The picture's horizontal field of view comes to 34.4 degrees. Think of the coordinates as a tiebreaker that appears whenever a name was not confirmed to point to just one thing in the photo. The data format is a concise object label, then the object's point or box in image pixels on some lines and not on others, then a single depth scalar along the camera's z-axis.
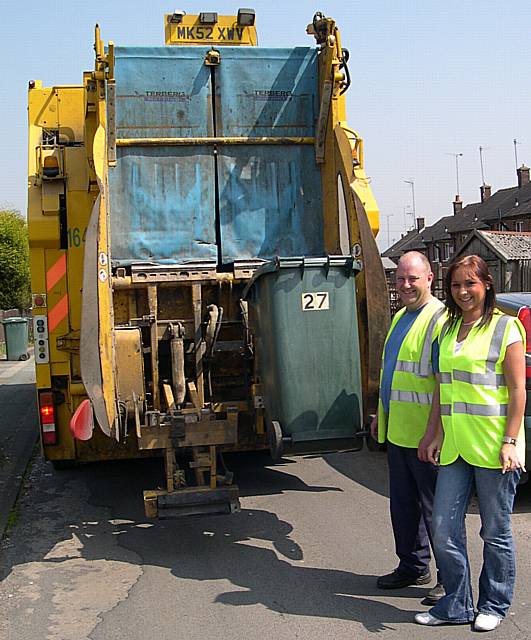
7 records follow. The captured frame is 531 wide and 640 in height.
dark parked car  6.01
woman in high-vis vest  4.06
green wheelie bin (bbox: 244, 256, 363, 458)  5.16
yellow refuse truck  6.20
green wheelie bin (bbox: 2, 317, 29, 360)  22.17
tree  30.81
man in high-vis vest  4.58
